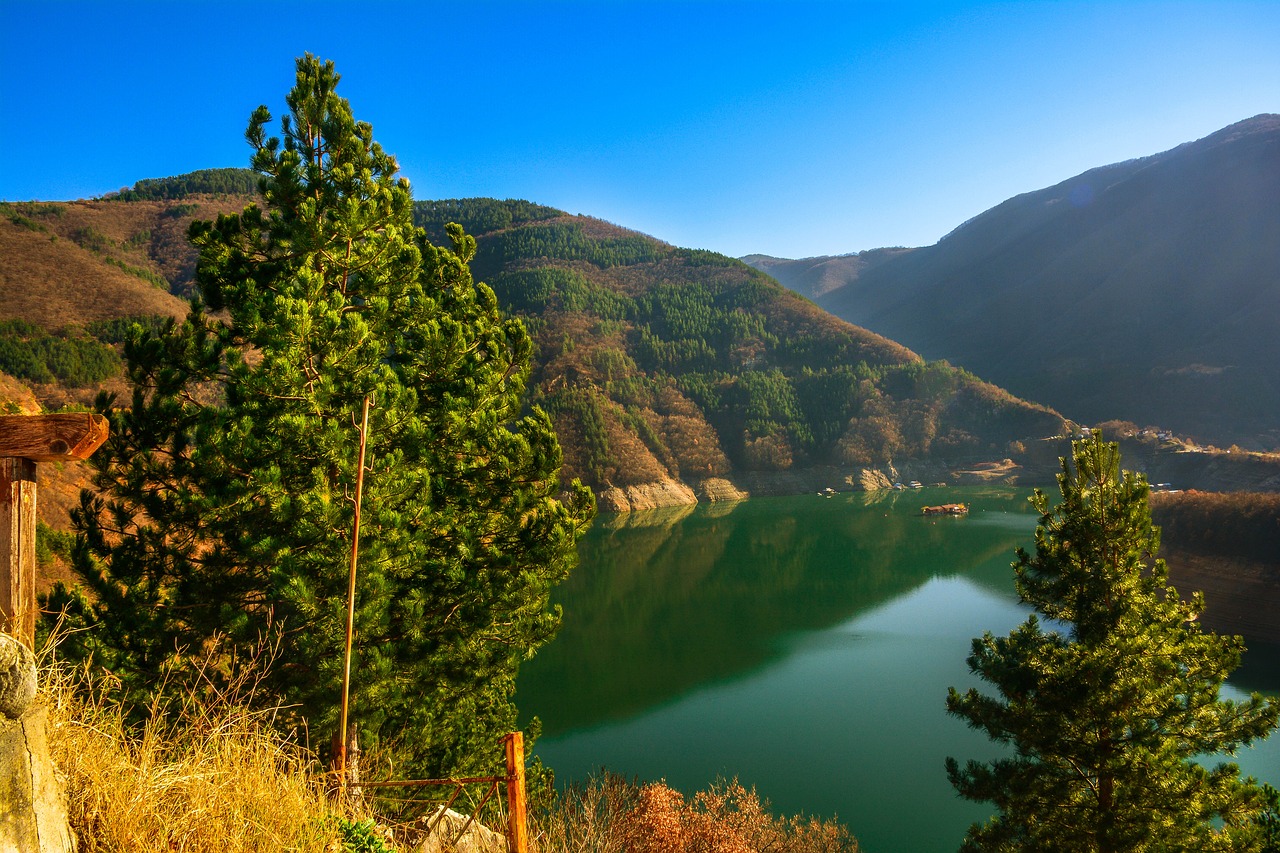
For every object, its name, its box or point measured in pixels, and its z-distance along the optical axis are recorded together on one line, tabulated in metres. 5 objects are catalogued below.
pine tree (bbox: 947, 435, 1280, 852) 6.55
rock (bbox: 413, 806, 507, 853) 5.77
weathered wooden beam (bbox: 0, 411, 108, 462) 3.64
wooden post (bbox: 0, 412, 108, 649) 3.60
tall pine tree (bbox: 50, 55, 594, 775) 6.53
